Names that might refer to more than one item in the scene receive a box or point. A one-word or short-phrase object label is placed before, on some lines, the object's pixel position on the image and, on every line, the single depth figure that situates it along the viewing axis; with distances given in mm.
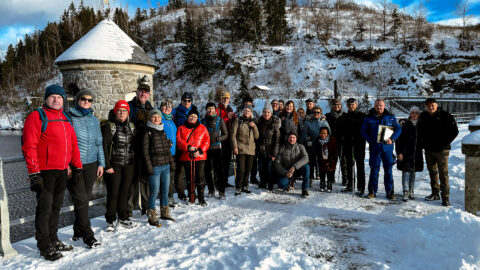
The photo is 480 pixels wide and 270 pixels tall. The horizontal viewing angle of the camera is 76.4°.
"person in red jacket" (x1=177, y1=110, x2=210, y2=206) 5191
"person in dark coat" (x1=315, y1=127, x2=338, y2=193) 6344
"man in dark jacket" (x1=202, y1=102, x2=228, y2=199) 5719
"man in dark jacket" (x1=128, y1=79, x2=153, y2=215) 4371
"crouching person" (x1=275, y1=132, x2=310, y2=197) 6207
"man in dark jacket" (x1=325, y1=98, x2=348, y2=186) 6715
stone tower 11133
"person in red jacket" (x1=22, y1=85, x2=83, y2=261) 3074
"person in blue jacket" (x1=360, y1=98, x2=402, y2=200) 5617
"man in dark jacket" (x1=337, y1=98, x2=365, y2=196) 6016
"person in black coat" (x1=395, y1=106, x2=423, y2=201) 5625
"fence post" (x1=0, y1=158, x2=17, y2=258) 3383
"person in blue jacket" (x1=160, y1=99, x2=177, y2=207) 4823
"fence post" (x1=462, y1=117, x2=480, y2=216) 4332
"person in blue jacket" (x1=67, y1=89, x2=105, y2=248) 3604
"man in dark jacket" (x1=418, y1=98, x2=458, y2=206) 5305
